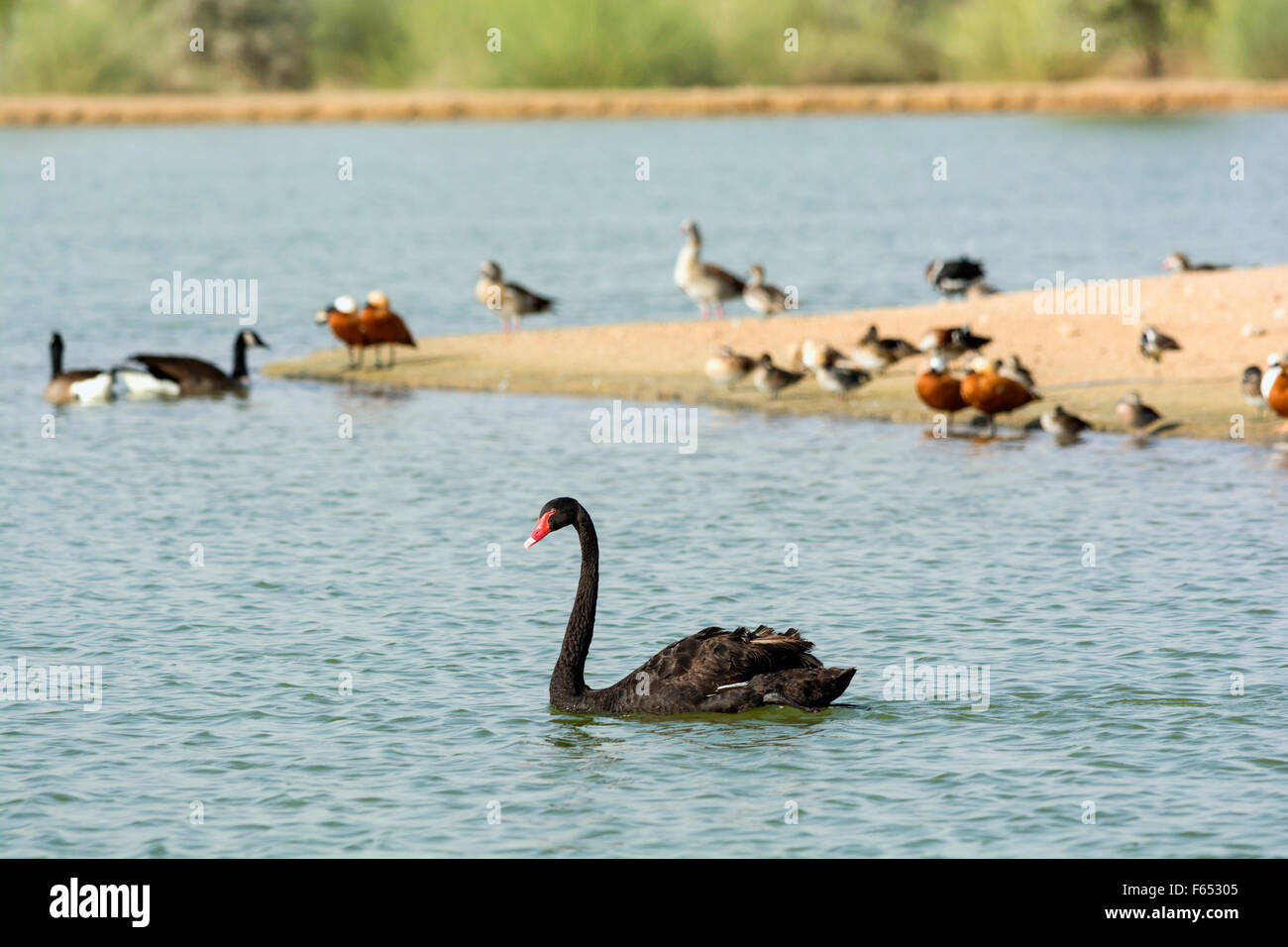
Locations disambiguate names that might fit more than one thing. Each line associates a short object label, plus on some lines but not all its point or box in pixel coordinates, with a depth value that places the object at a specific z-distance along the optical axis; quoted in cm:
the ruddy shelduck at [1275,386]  2220
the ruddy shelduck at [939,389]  2450
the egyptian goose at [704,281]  3275
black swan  1341
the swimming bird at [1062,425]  2367
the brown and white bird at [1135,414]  2372
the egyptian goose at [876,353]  2728
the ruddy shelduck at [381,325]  2945
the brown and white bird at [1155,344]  2653
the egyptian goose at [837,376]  2650
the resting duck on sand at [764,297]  3222
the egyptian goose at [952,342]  2770
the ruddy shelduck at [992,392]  2400
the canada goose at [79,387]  2803
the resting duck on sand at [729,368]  2700
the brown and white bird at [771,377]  2656
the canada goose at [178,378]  2873
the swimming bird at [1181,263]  3482
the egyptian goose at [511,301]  3275
